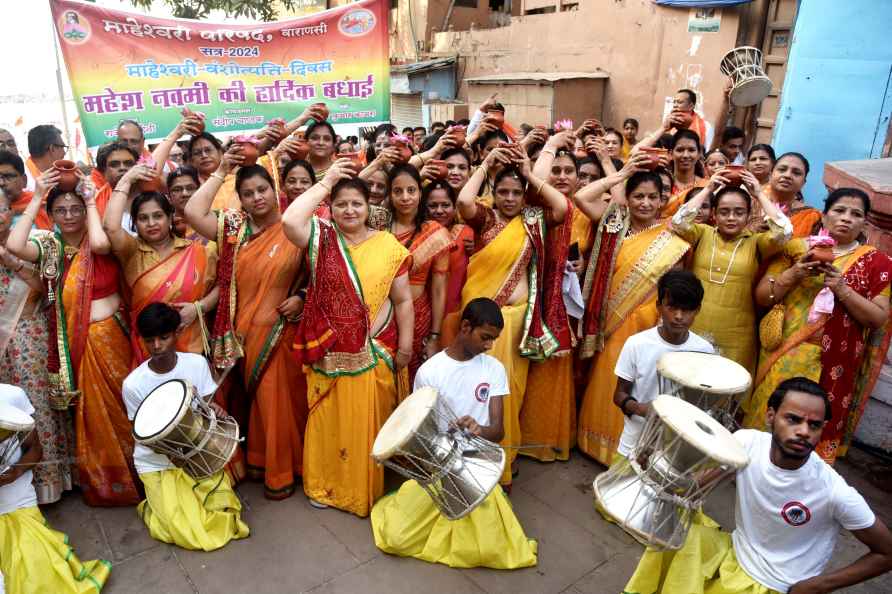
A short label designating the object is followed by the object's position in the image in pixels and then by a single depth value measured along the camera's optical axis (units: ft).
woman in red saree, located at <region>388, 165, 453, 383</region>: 11.97
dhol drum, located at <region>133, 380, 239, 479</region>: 9.35
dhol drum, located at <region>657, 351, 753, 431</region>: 8.39
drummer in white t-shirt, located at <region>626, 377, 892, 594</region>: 7.16
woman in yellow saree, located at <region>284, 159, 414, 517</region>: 10.81
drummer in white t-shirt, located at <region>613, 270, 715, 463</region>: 9.85
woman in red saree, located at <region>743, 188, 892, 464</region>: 10.84
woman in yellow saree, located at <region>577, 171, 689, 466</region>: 12.47
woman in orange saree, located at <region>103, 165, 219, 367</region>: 11.31
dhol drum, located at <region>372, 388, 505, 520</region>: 8.45
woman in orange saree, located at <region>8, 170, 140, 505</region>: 11.14
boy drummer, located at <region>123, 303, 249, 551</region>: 10.52
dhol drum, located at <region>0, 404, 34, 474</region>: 8.36
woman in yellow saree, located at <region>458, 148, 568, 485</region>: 12.22
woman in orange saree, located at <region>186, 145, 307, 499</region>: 11.41
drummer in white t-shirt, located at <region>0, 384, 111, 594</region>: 9.02
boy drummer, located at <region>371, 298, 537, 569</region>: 10.00
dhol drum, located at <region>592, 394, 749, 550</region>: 7.13
